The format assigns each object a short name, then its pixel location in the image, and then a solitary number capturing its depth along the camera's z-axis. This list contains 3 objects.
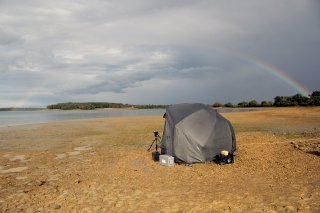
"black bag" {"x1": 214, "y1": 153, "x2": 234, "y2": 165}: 11.83
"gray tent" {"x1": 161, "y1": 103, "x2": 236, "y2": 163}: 12.29
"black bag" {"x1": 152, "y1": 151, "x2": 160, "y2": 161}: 12.97
